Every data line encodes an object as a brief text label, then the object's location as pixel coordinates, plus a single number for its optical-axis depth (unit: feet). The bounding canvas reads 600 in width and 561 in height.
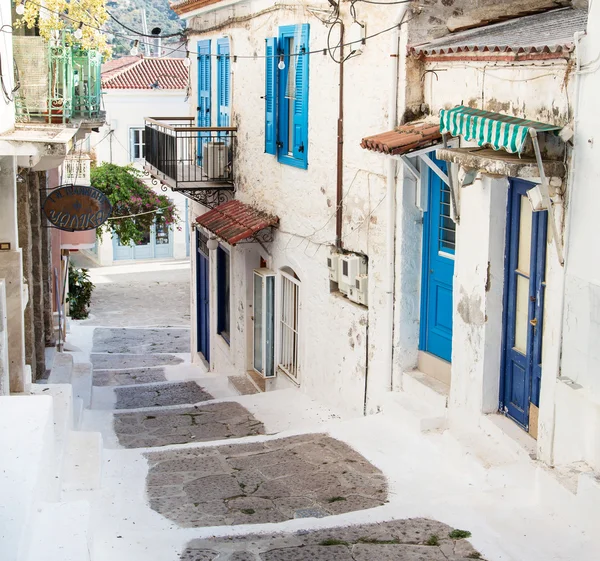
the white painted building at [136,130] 115.75
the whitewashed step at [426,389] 28.66
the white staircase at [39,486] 16.57
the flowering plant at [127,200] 100.99
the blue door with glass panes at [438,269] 29.04
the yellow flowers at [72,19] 36.43
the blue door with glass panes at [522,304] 23.68
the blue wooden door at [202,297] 58.03
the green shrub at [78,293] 81.25
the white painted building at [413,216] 22.20
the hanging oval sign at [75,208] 40.88
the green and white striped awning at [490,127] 20.56
